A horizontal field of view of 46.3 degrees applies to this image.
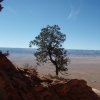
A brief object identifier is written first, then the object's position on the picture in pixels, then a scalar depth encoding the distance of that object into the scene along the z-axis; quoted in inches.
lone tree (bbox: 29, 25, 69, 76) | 696.5
